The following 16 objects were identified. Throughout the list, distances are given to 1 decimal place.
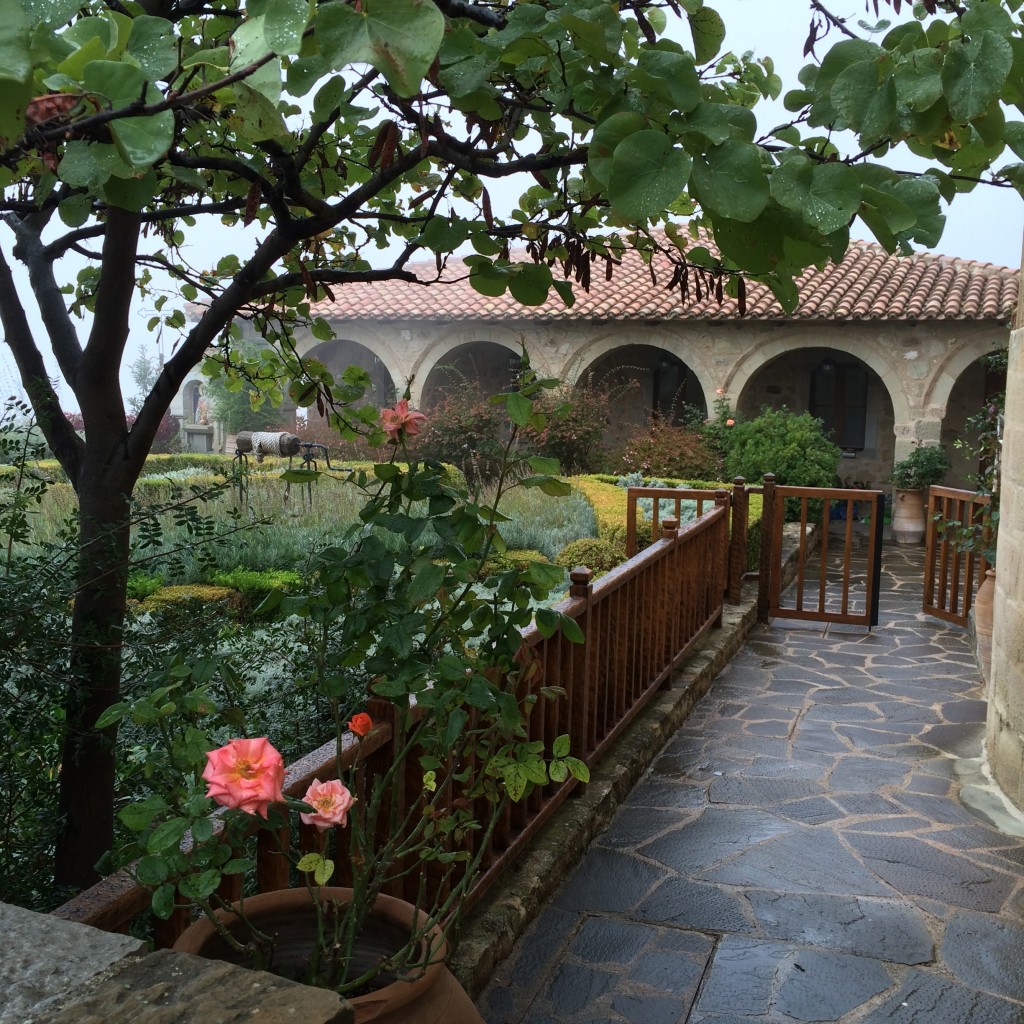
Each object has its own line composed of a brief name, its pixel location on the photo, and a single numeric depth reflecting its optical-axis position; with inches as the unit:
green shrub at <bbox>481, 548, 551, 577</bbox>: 269.0
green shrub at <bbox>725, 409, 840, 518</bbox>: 550.9
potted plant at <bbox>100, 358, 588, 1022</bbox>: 57.4
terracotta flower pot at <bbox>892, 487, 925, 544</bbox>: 550.9
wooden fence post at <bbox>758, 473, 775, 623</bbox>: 296.5
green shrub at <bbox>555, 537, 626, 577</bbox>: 291.1
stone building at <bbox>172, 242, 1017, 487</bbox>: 592.1
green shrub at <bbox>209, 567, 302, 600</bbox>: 276.5
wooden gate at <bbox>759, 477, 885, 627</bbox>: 293.6
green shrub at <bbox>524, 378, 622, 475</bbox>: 601.3
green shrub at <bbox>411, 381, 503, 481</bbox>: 594.2
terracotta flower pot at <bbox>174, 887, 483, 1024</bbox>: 63.7
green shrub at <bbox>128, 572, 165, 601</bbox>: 252.2
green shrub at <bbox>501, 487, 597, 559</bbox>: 349.4
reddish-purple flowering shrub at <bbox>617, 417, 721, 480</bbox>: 570.3
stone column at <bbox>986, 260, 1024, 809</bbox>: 160.6
